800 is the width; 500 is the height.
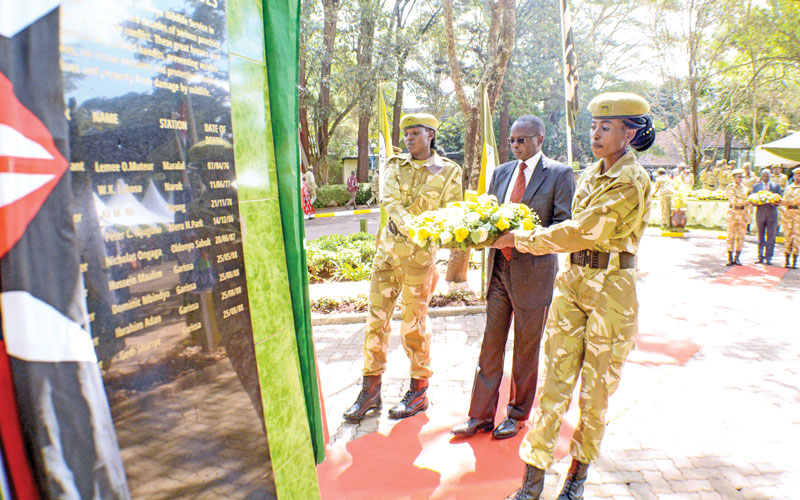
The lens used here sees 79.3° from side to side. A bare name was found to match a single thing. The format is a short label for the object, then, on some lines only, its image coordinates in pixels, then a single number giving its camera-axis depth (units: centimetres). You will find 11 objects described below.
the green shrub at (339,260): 877
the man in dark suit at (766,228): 1022
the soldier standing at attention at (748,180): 1142
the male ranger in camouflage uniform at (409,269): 372
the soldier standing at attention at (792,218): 1002
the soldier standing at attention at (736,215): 1010
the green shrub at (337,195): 2566
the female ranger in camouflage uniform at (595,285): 254
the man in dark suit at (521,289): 327
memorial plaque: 114
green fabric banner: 177
